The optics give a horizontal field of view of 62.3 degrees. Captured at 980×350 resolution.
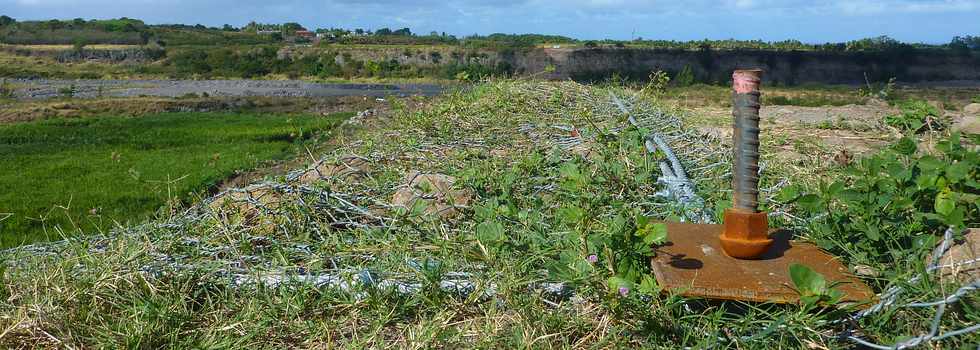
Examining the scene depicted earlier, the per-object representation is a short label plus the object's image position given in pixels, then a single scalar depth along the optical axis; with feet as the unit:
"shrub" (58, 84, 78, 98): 114.64
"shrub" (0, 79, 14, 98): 119.14
